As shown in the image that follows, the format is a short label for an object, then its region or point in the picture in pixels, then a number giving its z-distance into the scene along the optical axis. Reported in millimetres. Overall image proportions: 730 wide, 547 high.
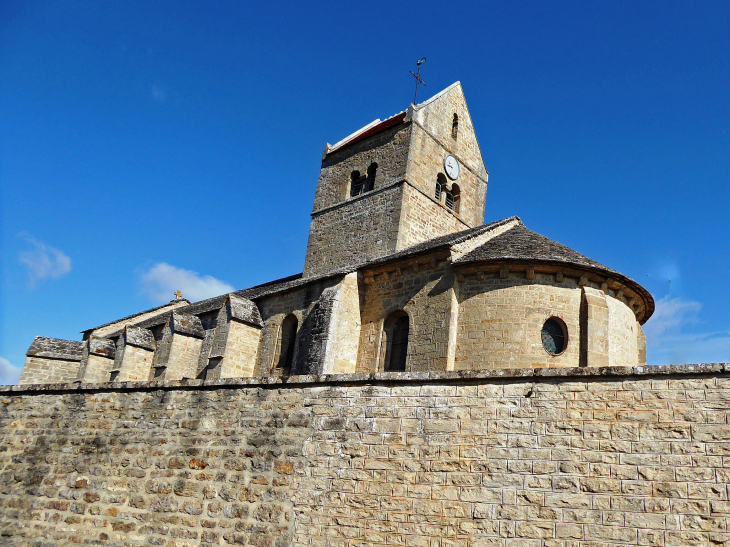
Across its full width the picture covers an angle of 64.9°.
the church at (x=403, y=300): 13773
